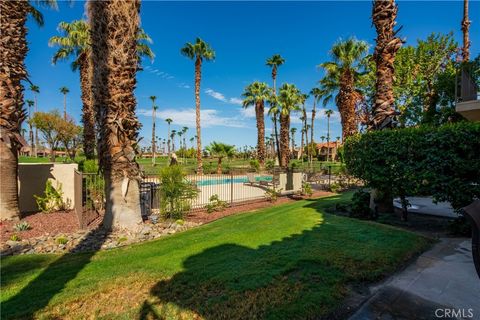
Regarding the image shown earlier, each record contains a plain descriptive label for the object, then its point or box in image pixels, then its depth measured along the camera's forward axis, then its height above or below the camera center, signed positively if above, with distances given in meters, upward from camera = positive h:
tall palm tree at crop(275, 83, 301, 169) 27.88 +6.51
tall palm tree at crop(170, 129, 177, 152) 116.54 +12.12
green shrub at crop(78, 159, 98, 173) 11.73 -0.28
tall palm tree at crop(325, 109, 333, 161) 69.74 +12.80
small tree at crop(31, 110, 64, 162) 38.10 +5.53
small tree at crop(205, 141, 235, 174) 29.22 +1.22
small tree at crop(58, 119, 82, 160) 39.57 +4.39
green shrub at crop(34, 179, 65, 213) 9.37 -1.48
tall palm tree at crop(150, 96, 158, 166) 58.62 +12.48
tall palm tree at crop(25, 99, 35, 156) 55.53 +6.58
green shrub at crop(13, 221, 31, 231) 7.10 -1.89
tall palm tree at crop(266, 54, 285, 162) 30.78 +11.76
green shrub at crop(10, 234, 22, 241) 6.32 -1.96
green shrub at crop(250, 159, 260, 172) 28.25 -0.69
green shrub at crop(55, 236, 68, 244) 6.26 -2.02
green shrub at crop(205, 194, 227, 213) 10.97 -2.06
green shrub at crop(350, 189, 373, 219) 8.02 -1.61
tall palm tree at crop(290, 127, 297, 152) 98.50 +10.93
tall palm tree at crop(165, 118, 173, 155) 91.69 +14.33
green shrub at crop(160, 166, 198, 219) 8.78 -1.14
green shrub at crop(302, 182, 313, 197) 15.38 -1.95
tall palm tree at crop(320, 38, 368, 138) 19.84 +7.09
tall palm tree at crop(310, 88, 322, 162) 49.85 +8.68
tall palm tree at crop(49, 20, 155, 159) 15.95 +7.54
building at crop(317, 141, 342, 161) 82.46 +2.75
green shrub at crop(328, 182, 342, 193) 16.88 -2.01
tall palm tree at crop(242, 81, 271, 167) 31.91 +7.46
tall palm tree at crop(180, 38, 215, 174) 25.19 +10.62
